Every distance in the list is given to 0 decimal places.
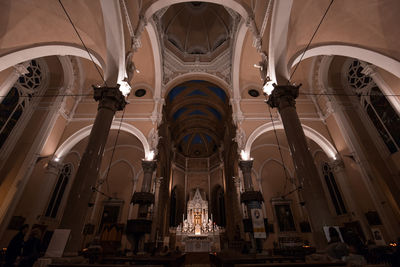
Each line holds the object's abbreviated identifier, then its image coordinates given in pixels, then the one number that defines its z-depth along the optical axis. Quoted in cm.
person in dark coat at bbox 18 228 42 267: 316
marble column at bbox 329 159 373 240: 784
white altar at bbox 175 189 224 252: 1324
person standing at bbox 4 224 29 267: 319
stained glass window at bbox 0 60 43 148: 796
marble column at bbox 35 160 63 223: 856
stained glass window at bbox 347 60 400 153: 789
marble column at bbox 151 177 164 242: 1015
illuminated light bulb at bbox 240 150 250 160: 996
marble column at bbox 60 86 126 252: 393
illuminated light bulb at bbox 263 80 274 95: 601
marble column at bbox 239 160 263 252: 883
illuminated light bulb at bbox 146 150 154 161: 988
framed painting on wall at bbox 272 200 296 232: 1257
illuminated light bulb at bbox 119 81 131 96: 598
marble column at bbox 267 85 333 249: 400
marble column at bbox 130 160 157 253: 840
